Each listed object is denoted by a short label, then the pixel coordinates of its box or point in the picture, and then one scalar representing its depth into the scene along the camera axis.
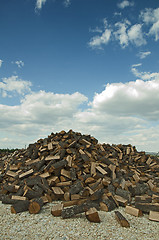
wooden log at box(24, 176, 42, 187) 5.29
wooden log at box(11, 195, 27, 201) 4.77
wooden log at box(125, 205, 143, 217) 4.14
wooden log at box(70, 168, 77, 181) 5.45
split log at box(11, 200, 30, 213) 4.31
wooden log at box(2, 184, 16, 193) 5.50
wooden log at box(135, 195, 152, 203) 4.76
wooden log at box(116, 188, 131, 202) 4.88
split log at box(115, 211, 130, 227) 3.66
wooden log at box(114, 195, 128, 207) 4.63
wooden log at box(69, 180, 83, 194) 4.91
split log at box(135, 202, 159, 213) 4.26
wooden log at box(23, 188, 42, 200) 4.88
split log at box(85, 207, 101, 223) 3.71
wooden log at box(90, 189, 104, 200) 4.51
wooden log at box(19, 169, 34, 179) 5.87
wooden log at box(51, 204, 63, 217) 4.05
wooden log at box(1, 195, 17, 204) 4.94
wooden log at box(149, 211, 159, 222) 3.99
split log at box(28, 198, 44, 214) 4.20
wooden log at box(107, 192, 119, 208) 4.57
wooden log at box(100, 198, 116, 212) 4.29
